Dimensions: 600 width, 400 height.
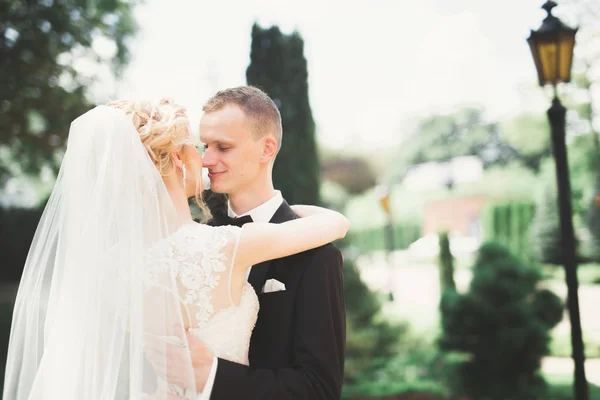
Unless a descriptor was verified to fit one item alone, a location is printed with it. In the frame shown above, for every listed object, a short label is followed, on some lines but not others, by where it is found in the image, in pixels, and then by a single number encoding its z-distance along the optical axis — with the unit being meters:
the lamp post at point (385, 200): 14.73
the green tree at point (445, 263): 11.91
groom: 1.91
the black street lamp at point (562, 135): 4.91
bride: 1.89
